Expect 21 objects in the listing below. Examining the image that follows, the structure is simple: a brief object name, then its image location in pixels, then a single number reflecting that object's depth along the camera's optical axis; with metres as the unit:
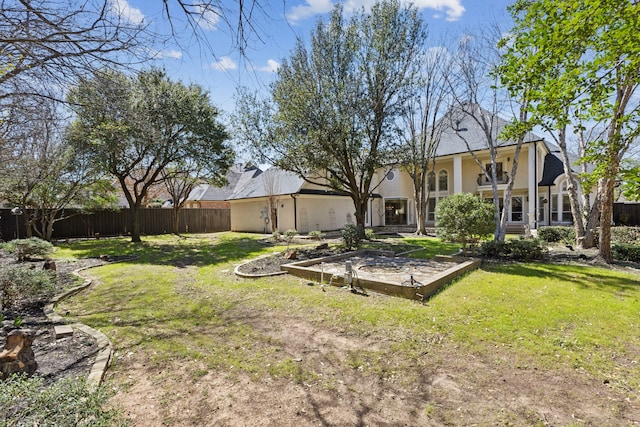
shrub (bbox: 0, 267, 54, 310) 5.05
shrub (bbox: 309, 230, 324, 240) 15.56
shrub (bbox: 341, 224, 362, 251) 11.28
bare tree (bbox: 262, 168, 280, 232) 20.42
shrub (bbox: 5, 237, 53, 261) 9.34
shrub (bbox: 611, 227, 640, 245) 11.57
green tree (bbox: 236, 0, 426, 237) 11.42
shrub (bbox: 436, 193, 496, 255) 8.76
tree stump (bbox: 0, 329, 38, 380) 2.88
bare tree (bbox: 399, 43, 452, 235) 15.47
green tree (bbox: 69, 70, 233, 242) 13.30
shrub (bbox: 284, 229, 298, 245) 15.23
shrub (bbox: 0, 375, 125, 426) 1.60
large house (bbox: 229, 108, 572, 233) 19.14
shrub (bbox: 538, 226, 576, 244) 12.65
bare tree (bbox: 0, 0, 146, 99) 2.70
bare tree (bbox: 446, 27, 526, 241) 11.66
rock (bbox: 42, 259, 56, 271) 7.61
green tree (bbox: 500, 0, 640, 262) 4.03
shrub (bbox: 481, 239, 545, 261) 9.21
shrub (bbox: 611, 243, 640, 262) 8.84
